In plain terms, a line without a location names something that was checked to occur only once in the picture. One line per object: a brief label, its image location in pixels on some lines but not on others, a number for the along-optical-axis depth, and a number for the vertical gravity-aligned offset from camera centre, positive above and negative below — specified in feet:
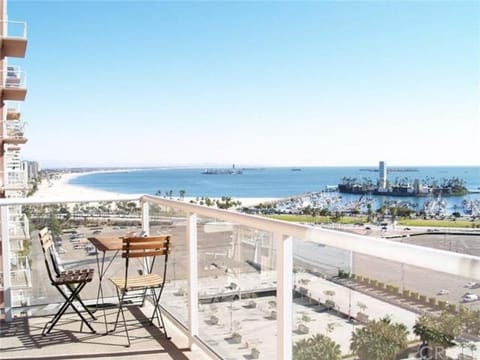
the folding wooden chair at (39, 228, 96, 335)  11.66 -3.10
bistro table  11.93 -2.33
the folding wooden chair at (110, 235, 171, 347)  10.61 -2.92
